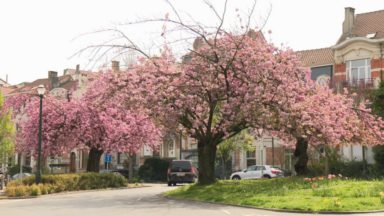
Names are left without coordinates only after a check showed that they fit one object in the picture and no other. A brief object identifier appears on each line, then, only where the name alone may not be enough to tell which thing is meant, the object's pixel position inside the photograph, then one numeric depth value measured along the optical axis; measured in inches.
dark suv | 1454.2
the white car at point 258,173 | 1601.9
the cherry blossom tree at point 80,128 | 1360.7
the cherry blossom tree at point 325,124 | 978.1
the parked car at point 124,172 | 2192.3
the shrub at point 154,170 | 2151.8
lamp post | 1095.0
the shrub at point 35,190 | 1083.0
